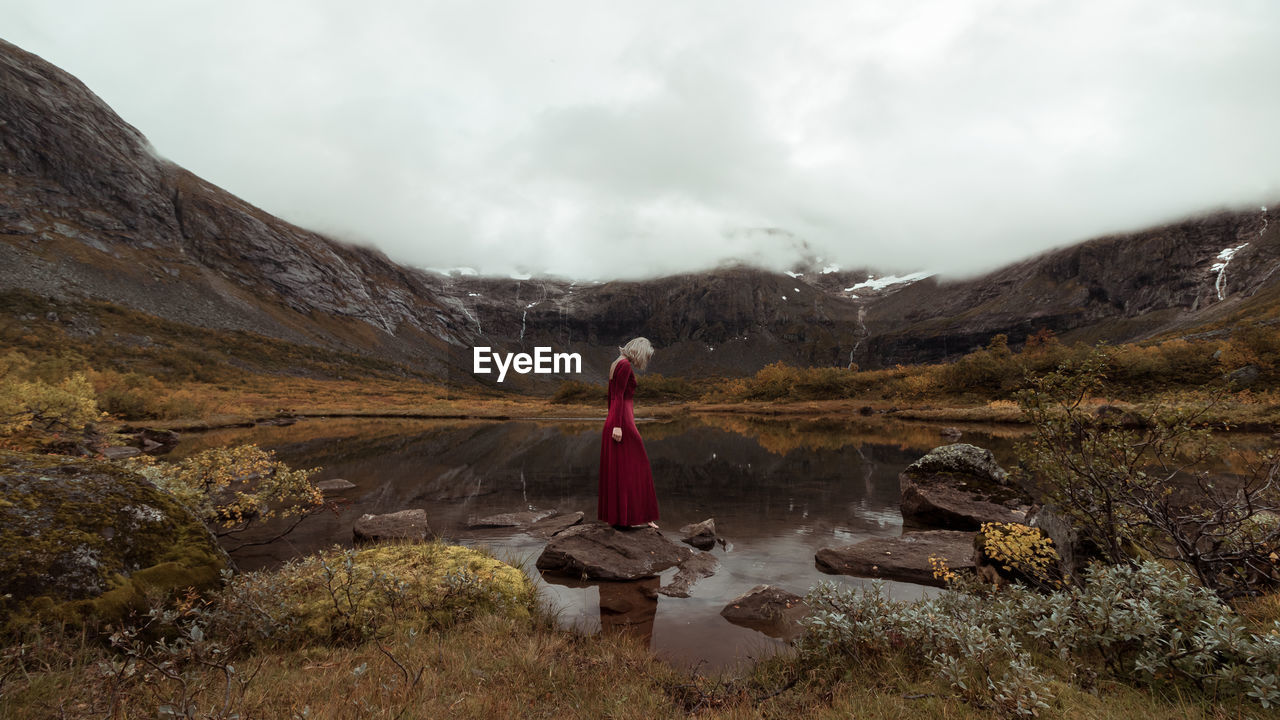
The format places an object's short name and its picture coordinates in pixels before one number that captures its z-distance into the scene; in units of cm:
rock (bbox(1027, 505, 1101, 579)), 605
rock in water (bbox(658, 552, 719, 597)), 771
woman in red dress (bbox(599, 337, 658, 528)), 980
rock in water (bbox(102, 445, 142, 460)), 2242
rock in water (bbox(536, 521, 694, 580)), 845
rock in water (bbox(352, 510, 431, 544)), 1023
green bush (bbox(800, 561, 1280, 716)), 327
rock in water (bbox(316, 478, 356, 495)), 1603
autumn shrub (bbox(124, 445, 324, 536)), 840
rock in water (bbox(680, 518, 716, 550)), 1029
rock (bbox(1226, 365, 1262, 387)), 3866
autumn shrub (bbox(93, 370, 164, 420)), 3659
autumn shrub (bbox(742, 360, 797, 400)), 9962
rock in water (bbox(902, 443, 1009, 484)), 1341
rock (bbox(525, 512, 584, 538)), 1144
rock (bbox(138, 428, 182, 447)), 2753
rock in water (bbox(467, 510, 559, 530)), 1222
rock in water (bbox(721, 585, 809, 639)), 634
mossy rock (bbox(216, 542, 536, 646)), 474
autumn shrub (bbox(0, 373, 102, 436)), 1253
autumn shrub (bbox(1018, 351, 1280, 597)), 474
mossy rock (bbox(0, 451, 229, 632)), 379
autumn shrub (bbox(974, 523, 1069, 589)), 576
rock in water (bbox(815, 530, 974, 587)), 834
